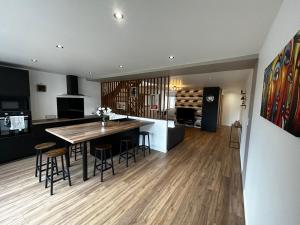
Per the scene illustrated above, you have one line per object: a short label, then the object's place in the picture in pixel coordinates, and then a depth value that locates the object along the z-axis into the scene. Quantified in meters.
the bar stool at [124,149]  3.59
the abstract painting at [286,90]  0.68
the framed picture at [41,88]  4.35
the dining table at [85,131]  2.43
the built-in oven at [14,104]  3.20
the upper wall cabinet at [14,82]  3.14
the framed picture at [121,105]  5.42
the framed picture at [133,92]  4.89
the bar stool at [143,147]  4.13
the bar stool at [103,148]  2.77
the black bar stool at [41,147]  2.59
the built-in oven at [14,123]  3.18
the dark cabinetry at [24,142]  3.22
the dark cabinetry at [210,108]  6.69
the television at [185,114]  8.17
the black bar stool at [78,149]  3.80
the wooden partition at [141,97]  4.34
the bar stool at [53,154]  2.33
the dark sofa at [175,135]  4.41
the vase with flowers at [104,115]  3.56
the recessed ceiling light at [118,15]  1.39
